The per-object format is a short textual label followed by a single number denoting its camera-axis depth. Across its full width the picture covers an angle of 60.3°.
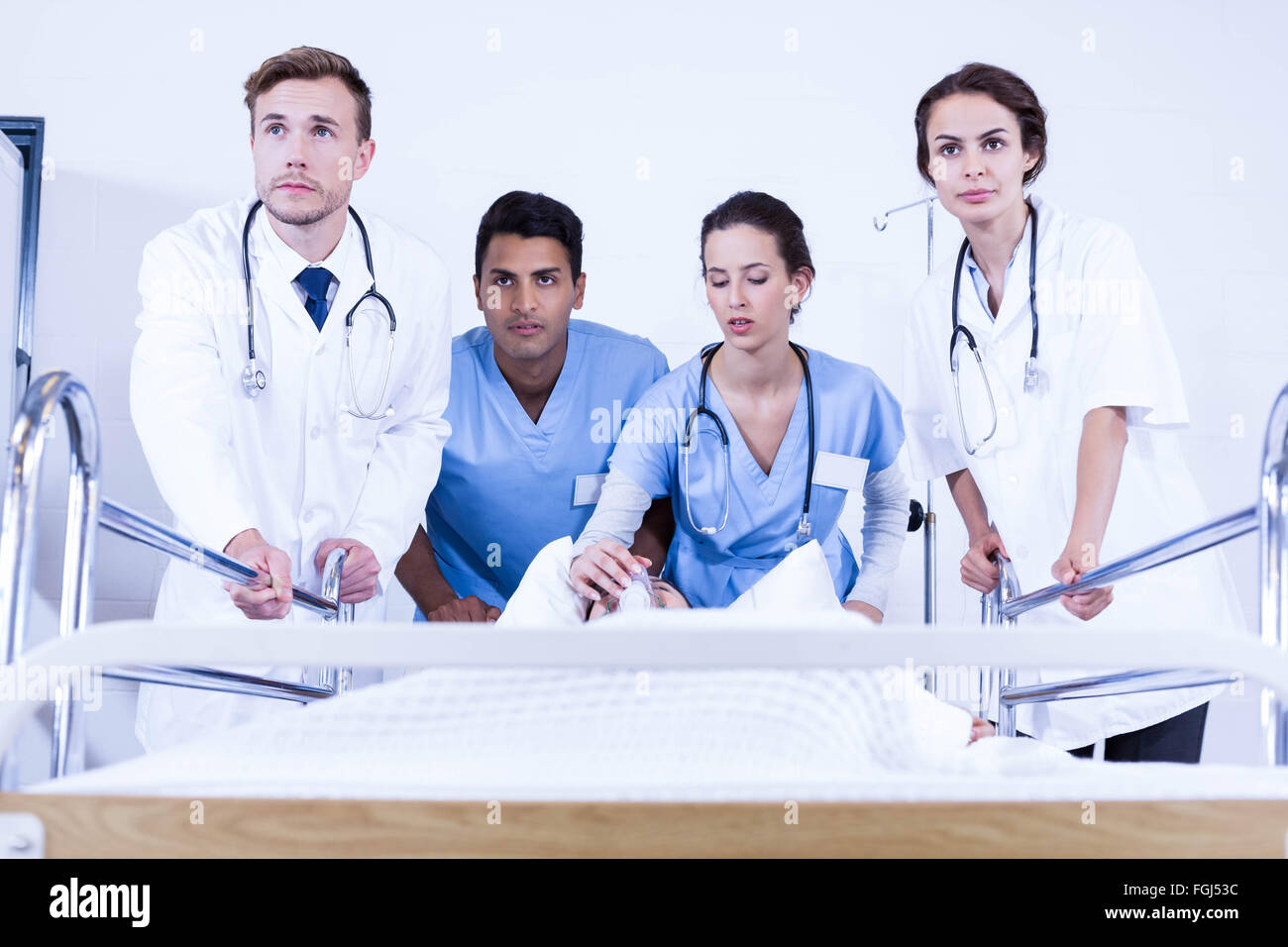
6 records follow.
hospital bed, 0.71
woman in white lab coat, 1.74
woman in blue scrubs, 1.91
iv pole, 2.05
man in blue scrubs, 2.03
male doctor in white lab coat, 1.85
